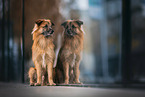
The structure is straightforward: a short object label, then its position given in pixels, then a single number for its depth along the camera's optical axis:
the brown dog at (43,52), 8.55
